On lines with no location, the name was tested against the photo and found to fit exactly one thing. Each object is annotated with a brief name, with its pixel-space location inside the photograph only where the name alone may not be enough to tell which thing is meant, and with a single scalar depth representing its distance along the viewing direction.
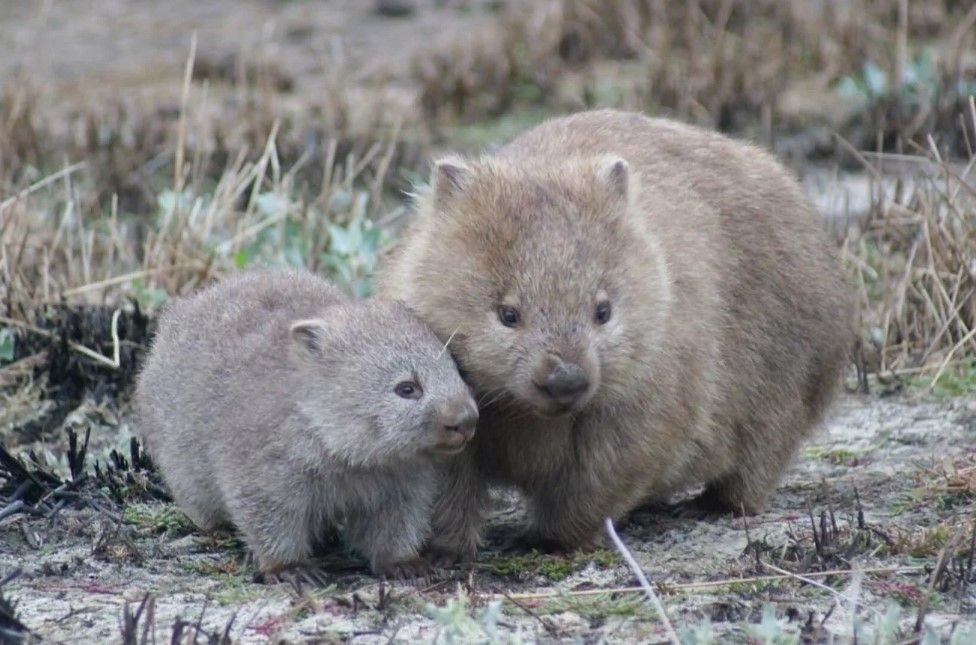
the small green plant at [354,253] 16.78
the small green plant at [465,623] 9.03
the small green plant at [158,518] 12.47
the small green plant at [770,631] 8.73
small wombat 11.05
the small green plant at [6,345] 15.47
